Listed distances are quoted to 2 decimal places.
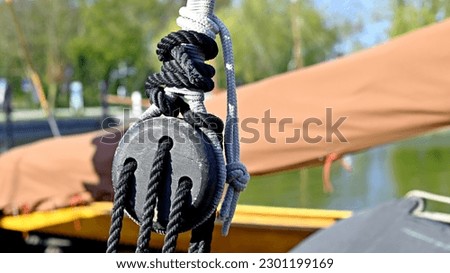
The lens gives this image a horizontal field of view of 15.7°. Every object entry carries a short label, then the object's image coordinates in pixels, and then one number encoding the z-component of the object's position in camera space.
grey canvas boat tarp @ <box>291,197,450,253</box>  2.63
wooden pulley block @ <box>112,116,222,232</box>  1.43
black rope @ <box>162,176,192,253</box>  1.43
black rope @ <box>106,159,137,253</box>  1.45
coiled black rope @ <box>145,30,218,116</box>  1.44
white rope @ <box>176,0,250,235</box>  1.47
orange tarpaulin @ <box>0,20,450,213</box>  2.60
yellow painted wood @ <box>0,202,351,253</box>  3.48
